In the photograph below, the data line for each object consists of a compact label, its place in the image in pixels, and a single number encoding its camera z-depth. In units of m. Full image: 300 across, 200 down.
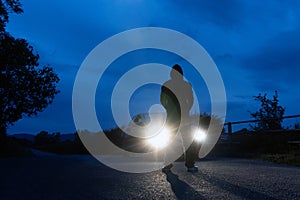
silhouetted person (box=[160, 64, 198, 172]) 4.78
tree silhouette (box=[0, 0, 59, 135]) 13.13
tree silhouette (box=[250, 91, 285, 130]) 11.63
